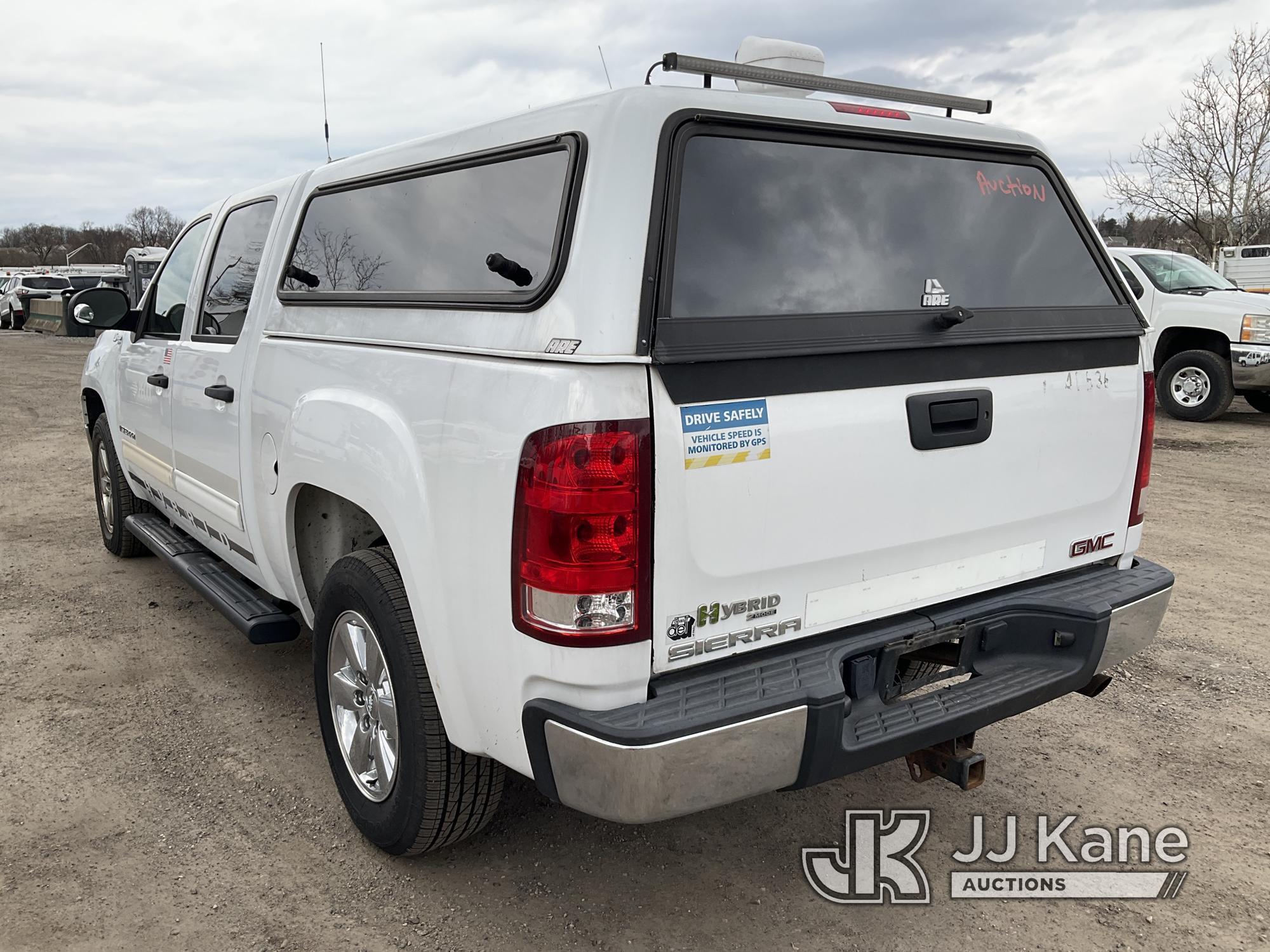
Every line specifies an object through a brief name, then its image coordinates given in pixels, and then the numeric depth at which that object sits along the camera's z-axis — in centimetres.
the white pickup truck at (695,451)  222
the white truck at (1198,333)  1077
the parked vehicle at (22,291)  3086
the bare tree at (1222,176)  2406
